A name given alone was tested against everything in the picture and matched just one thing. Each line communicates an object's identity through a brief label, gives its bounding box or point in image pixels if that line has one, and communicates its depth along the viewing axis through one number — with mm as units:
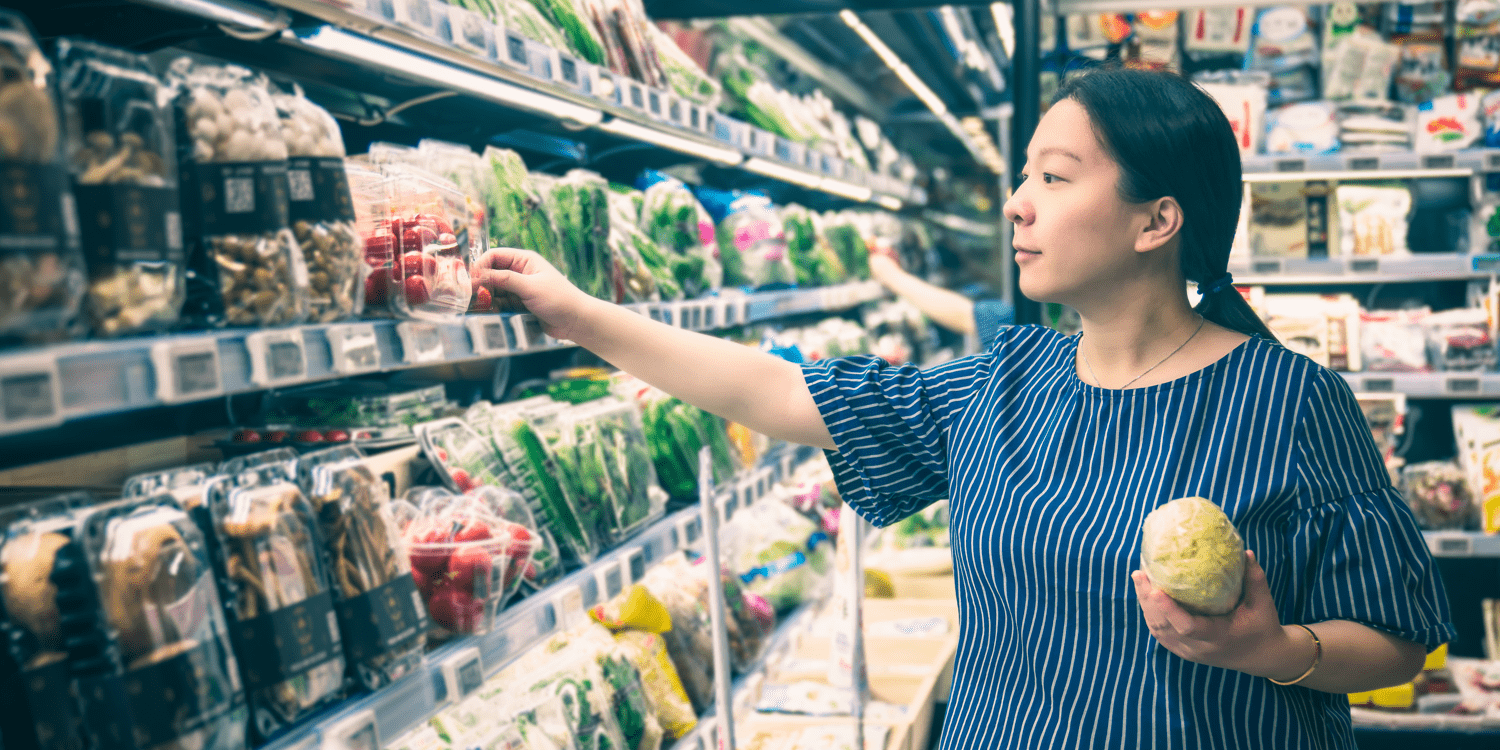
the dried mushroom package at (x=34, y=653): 933
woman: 1274
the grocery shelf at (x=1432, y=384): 3471
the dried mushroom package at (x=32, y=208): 824
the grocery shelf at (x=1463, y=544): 3494
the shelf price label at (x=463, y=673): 1401
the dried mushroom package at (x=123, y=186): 927
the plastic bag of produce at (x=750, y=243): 3184
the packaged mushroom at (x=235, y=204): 1073
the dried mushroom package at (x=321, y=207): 1193
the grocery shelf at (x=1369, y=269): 3518
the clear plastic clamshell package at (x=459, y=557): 1501
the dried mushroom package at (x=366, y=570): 1253
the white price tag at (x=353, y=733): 1156
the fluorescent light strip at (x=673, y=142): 2408
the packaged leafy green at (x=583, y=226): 2064
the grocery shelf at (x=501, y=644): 1195
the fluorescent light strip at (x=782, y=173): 3381
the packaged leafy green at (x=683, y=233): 2643
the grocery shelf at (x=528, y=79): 1323
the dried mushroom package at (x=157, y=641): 956
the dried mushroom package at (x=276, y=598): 1104
